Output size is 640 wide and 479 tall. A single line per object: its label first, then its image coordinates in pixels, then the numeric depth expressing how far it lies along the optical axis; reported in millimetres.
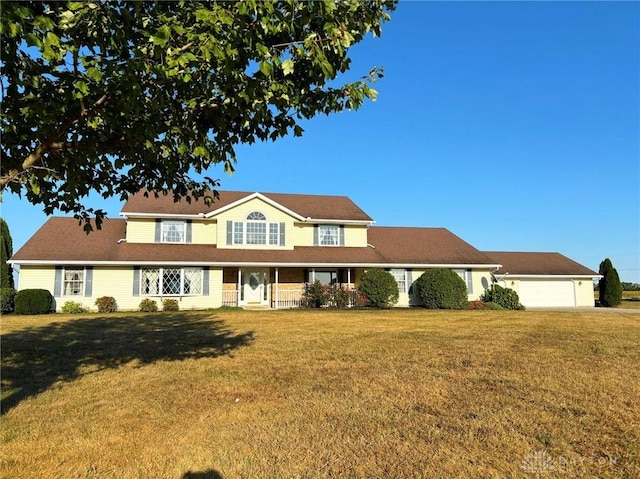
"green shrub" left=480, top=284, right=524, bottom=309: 25547
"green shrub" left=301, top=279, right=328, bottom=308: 23208
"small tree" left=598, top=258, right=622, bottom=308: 31719
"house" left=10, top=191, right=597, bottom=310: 21594
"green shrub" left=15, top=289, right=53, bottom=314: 19750
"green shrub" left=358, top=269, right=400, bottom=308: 23219
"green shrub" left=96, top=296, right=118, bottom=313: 21312
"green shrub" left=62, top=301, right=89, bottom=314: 20781
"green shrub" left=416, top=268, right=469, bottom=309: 23516
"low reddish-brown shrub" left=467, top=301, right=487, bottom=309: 24547
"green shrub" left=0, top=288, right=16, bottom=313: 19984
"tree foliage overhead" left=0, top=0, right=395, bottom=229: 3900
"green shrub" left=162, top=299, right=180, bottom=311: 21828
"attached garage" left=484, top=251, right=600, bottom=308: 30469
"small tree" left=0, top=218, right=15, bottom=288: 22422
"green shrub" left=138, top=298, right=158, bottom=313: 21547
